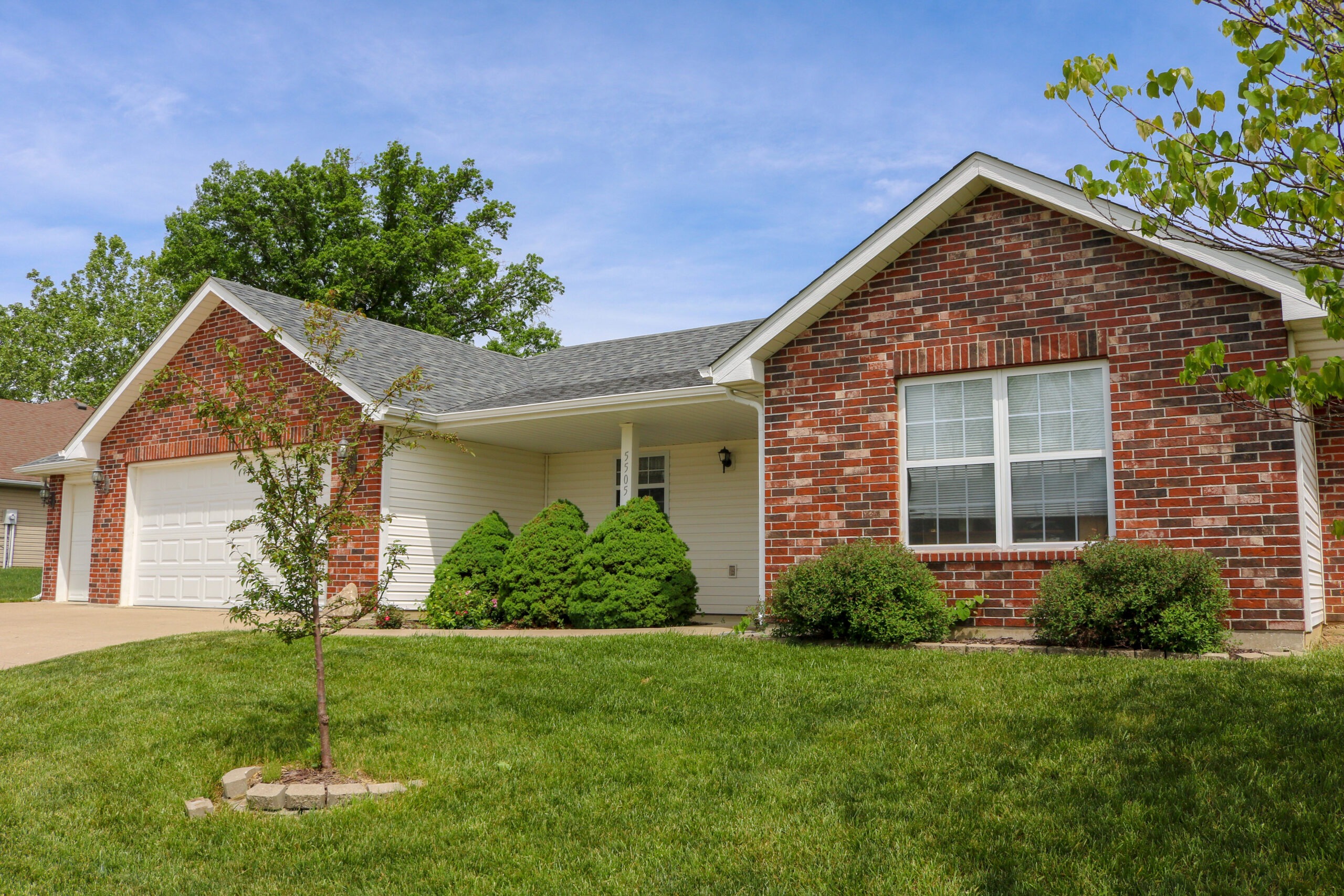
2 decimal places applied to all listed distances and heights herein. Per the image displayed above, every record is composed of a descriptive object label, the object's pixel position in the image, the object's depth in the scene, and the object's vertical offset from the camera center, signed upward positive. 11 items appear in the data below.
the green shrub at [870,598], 8.99 -0.54
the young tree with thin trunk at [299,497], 6.18 +0.23
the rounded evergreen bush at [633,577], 11.96 -0.49
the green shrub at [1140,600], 7.93 -0.48
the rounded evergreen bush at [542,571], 12.43 -0.43
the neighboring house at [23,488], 28.19 +1.25
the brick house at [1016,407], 8.39 +1.29
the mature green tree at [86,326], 41.25 +8.36
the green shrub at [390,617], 12.62 -1.03
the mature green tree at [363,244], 34.19 +9.83
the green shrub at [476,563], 13.19 -0.35
